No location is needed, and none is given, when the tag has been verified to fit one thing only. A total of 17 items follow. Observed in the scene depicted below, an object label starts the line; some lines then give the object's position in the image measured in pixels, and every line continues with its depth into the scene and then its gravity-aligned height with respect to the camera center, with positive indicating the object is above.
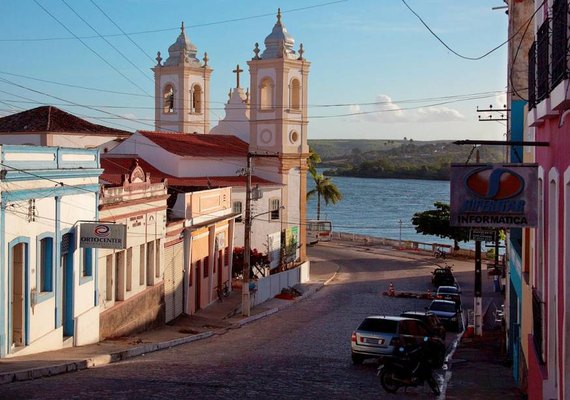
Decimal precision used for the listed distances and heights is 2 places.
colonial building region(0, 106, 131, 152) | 44.12 +3.74
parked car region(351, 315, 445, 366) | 19.22 -2.92
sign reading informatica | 10.09 +0.10
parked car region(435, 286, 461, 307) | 40.66 -4.22
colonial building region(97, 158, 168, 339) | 24.41 -1.73
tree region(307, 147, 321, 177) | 75.06 +3.54
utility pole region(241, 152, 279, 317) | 34.74 -2.50
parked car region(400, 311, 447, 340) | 22.80 -3.29
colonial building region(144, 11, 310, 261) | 54.22 +3.84
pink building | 8.58 -0.03
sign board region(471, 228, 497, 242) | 31.11 -1.15
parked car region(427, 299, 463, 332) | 32.56 -4.07
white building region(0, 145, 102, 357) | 17.59 -1.10
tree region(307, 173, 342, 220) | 91.00 +1.31
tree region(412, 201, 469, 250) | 70.06 -1.66
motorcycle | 15.55 -2.95
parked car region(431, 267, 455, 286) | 49.62 -4.26
